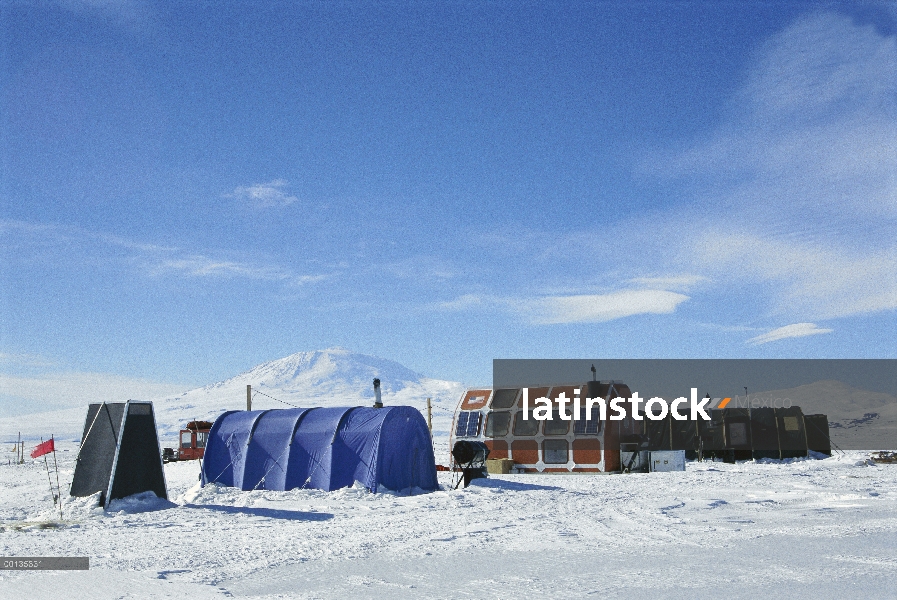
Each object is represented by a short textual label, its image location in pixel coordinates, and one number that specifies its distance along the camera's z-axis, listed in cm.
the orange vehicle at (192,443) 4019
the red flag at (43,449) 1806
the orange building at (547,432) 3148
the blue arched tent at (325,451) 2089
